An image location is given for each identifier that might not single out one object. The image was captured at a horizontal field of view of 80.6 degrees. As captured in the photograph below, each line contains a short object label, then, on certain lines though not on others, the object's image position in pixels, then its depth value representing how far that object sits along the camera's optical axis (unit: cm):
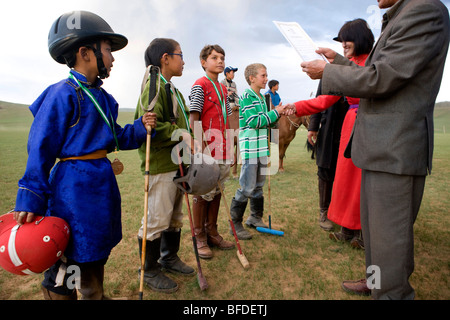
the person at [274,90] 1002
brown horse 890
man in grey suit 175
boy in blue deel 181
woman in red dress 321
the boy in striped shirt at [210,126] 345
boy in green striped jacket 382
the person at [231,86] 817
